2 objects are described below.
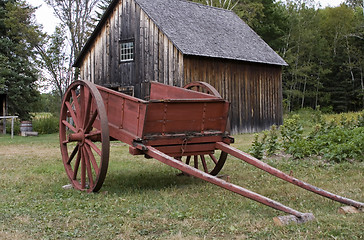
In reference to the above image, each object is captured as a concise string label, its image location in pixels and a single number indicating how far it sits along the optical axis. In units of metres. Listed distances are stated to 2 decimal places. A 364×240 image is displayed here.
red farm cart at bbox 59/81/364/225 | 5.96
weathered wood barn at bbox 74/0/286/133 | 16.94
